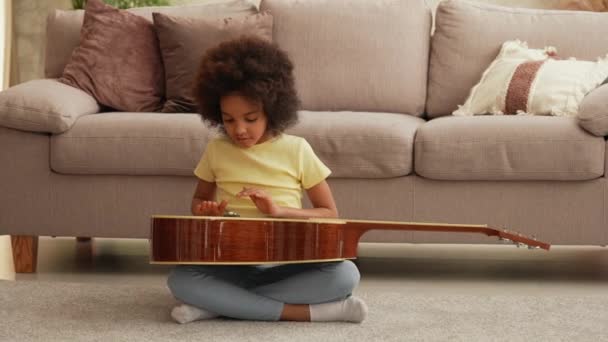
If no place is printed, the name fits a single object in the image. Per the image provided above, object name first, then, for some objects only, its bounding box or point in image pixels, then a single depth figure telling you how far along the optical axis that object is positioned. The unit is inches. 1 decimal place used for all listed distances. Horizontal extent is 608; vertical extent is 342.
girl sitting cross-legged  97.4
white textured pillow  139.2
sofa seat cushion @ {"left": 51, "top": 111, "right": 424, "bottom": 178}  127.4
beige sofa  125.8
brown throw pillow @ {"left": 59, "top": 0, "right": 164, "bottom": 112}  149.9
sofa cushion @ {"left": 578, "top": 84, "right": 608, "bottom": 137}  123.7
